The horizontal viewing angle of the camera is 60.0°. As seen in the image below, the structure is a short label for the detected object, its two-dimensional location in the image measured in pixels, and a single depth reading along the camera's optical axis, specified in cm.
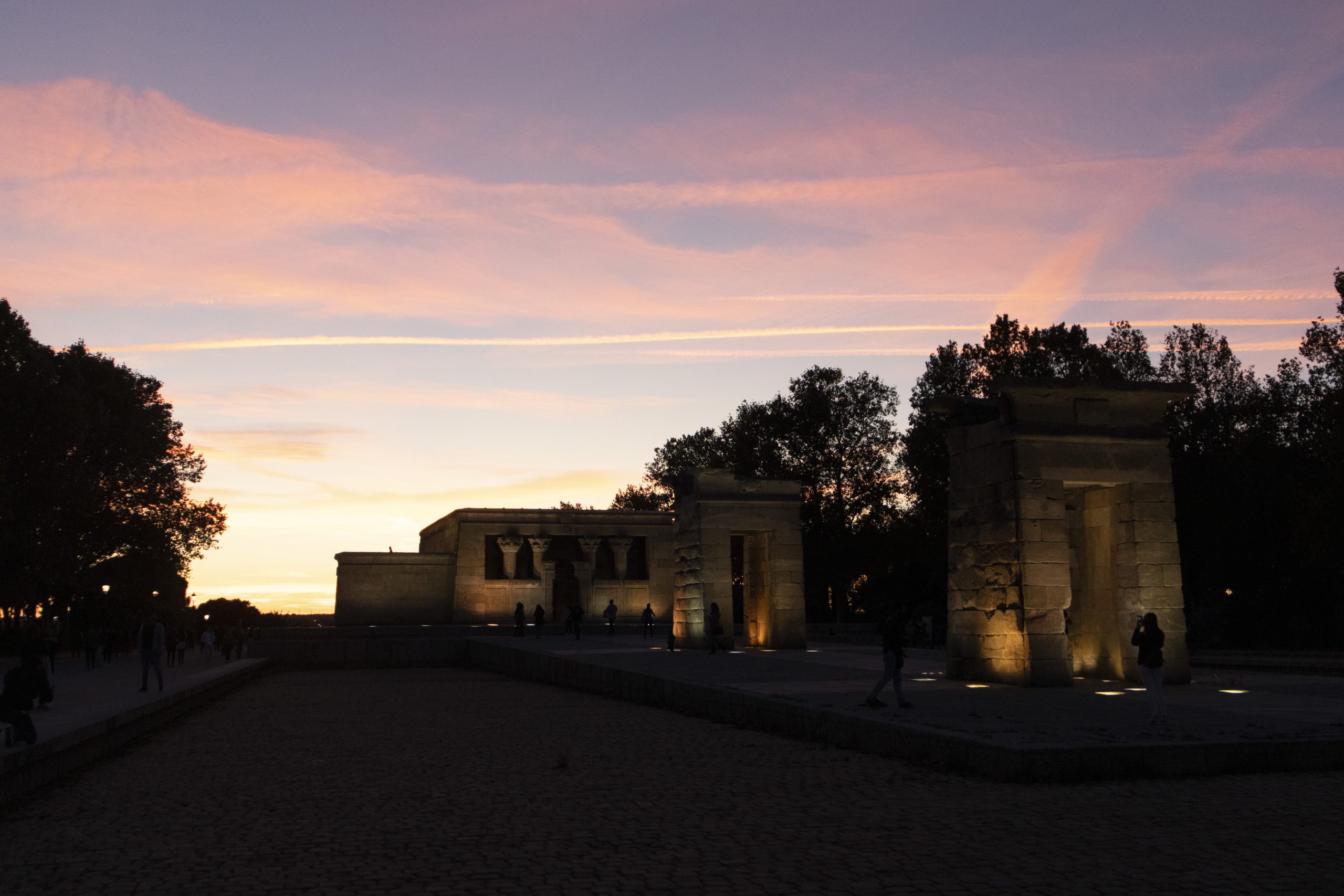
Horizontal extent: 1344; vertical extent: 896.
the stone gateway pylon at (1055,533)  1823
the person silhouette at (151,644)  2223
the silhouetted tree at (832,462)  6456
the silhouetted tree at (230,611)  10512
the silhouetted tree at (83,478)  4031
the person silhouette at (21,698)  1178
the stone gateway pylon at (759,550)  3195
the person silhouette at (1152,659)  1213
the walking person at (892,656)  1440
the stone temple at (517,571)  5419
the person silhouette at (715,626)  2983
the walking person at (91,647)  3462
